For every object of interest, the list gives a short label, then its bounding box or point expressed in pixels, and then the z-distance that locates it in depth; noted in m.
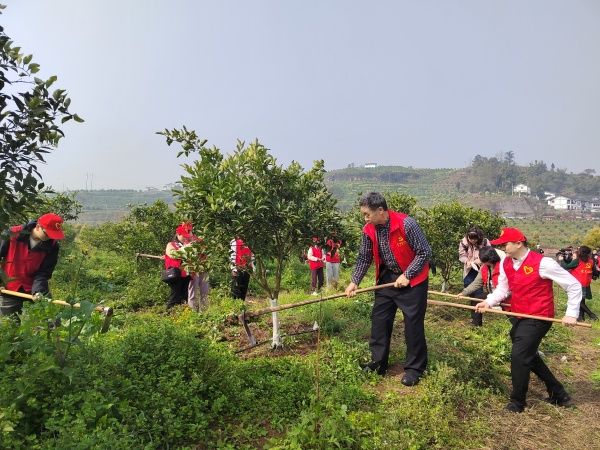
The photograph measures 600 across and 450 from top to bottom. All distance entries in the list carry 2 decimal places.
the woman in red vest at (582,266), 10.88
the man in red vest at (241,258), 5.84
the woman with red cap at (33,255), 5.45
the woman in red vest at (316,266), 10.61
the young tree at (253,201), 5.38
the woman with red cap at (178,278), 8.08
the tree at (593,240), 37.58
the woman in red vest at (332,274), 11.39
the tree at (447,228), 10.38
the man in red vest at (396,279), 4.97
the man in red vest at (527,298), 4.56
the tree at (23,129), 2.47
